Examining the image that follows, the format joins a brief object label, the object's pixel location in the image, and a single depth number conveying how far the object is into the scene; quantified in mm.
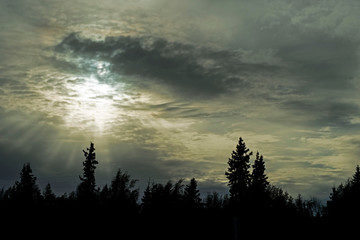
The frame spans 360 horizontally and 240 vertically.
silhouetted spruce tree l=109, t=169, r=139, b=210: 93875
